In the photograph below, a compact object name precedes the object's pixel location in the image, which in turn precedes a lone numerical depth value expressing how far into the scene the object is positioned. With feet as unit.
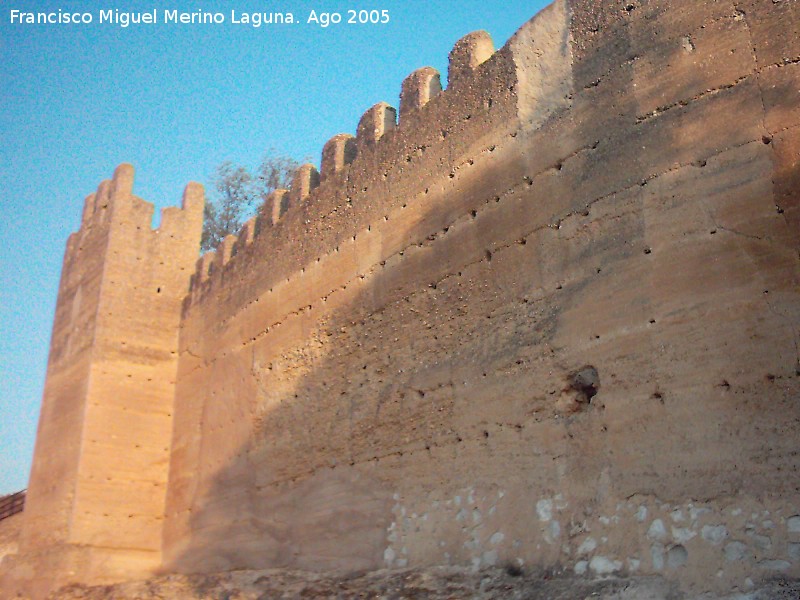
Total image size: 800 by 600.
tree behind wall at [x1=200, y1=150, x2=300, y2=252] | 49.35
